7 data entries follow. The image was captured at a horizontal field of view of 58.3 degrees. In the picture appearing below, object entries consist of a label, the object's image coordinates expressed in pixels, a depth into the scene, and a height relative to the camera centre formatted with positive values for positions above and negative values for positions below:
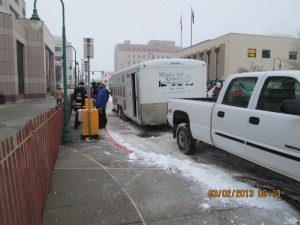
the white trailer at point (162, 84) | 9.41 +0.33
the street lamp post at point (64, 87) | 8.06 +0.20
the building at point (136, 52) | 123.25 +19.23
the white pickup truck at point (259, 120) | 3.57 -0.43
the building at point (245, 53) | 46.16 +7.24
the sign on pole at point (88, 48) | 8.53 +1.45
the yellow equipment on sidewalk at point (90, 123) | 8.61 -0.96
